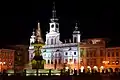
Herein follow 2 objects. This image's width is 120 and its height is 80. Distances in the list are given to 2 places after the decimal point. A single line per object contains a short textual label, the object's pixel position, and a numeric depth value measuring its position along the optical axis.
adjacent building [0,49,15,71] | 100.00
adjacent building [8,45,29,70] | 109.79
